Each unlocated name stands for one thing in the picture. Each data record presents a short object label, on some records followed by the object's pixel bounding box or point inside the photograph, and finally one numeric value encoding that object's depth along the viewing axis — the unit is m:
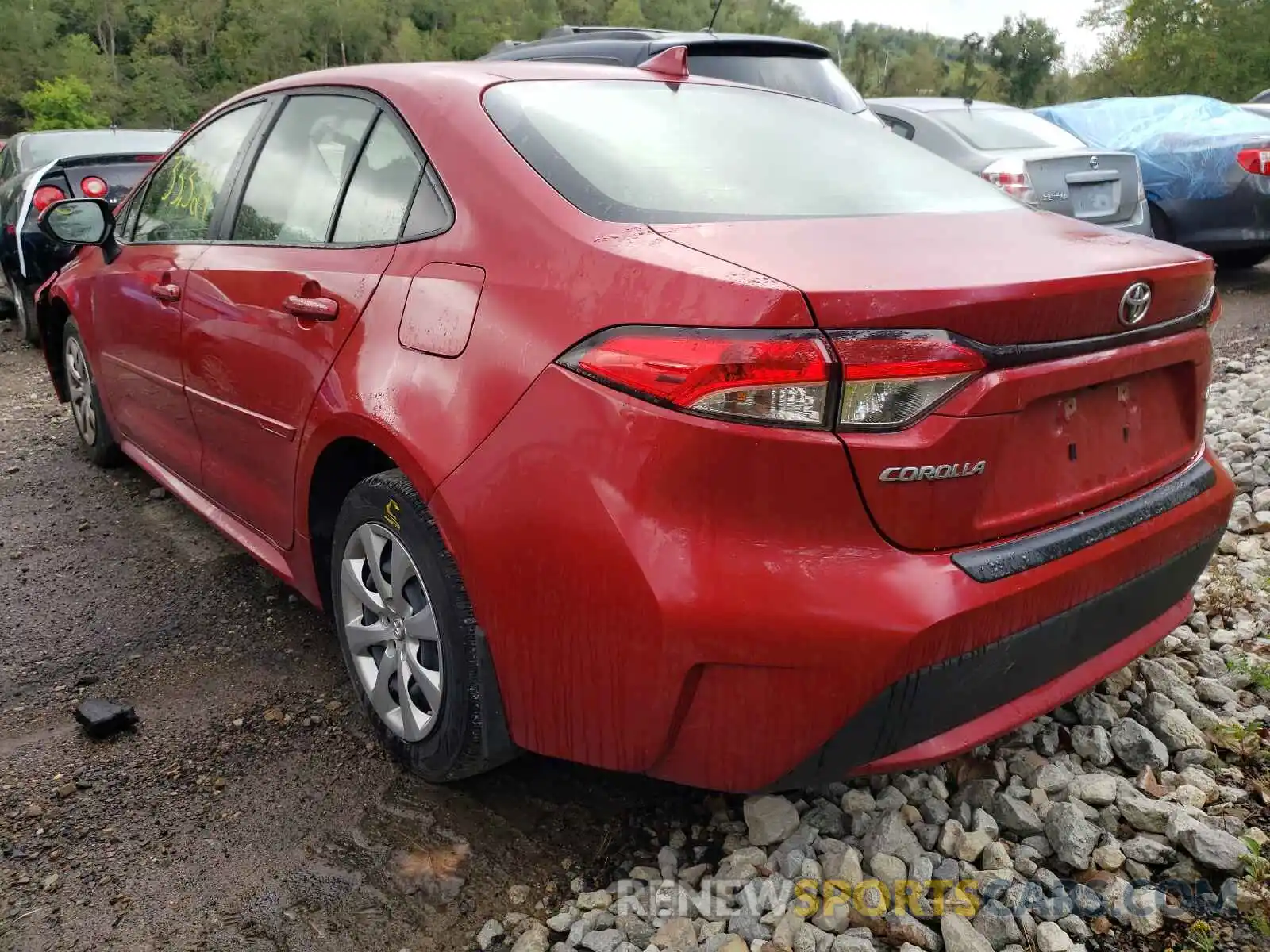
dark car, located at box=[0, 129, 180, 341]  6.83
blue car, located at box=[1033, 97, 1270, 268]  7.10
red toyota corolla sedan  1.59
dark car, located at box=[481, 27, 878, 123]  5.66
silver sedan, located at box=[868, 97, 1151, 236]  6.45
